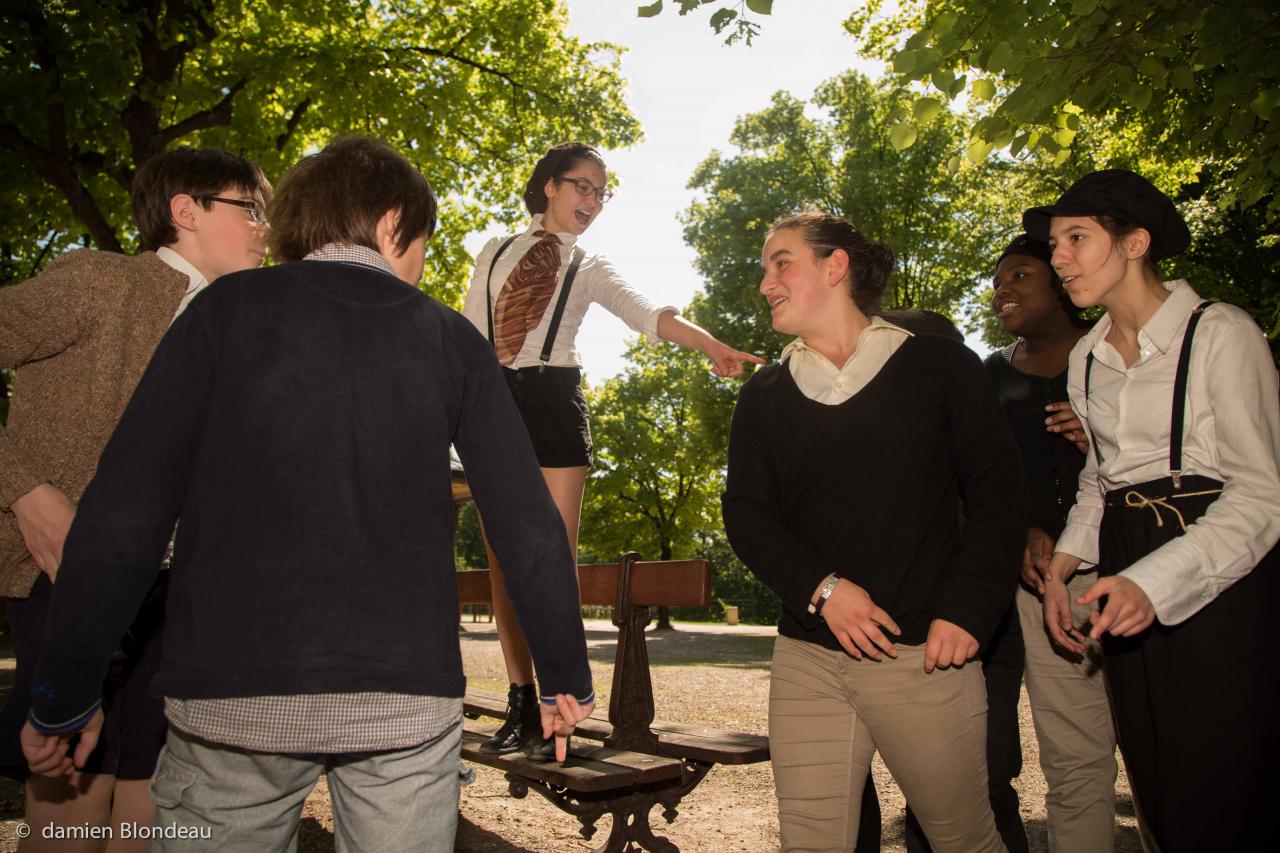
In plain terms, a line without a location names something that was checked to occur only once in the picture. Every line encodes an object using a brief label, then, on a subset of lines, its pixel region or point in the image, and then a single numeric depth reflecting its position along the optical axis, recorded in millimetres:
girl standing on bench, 4156
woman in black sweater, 2824
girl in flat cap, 2605
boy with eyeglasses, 2514
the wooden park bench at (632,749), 3912
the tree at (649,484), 41375
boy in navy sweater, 1806
